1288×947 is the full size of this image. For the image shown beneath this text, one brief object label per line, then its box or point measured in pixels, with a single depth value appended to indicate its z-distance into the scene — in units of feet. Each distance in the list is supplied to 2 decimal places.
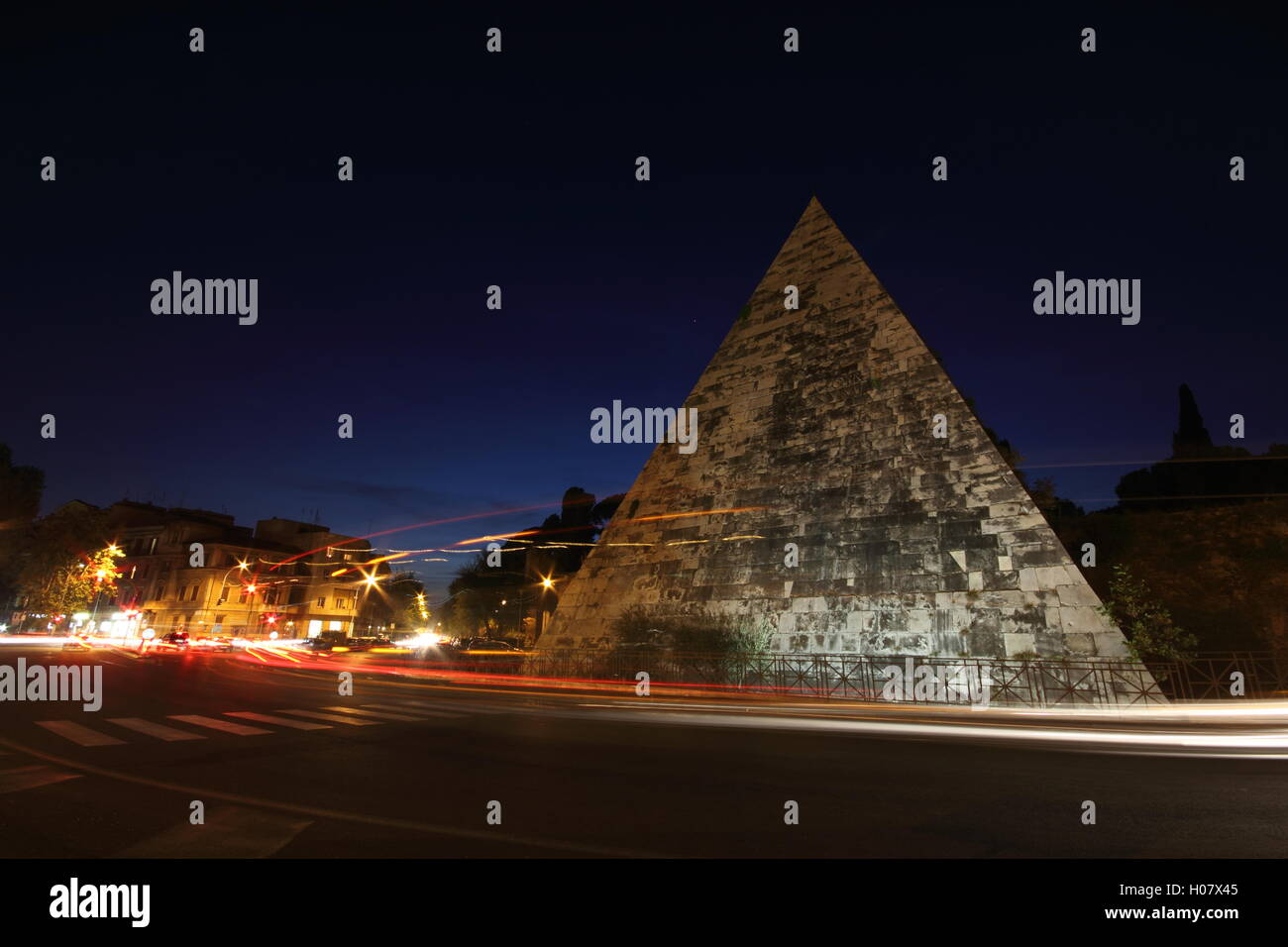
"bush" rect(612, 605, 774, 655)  44.57
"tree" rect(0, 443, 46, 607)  85.97
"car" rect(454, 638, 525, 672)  62.28
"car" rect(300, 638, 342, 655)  112.13
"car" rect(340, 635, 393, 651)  124.36
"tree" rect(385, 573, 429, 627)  234.17
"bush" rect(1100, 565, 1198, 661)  36.40
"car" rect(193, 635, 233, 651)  111.51
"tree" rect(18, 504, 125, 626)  89.66
